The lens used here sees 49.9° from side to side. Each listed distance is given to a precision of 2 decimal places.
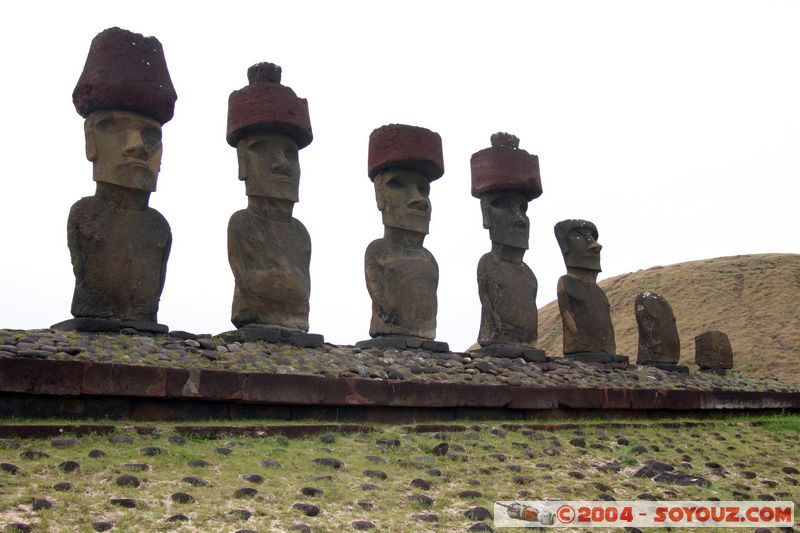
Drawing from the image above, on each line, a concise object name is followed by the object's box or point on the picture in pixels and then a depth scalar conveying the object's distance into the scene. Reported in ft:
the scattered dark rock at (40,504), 13.42
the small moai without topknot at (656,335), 47.73
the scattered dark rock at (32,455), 15.80
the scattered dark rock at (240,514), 14.26
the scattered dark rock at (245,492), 15.30
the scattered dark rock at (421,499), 16.40
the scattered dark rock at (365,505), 15.70
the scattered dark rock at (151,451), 17.01
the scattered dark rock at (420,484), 17.44
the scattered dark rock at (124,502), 14.06
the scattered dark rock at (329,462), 18.11
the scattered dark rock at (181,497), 14.61
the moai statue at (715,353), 54.13
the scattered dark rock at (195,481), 15.58
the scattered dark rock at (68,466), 15.34
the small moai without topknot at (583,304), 42.22
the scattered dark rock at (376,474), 17.76
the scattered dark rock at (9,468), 14.87
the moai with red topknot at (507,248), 39.06
